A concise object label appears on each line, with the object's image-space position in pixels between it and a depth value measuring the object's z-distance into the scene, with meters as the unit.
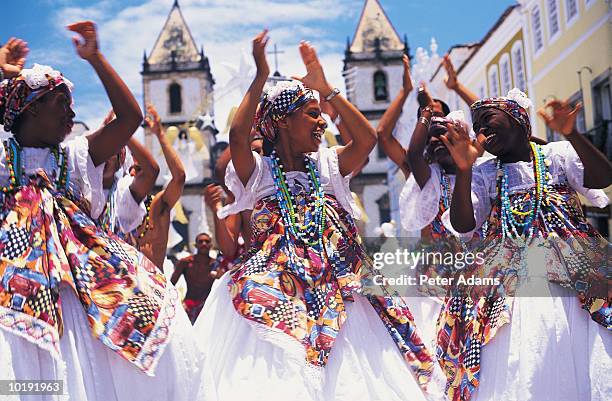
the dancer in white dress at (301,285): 3.84
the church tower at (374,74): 57.50
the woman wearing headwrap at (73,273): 3.36
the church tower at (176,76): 62.78
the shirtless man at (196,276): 9.72
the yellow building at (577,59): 19.20
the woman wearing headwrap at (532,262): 3.88
